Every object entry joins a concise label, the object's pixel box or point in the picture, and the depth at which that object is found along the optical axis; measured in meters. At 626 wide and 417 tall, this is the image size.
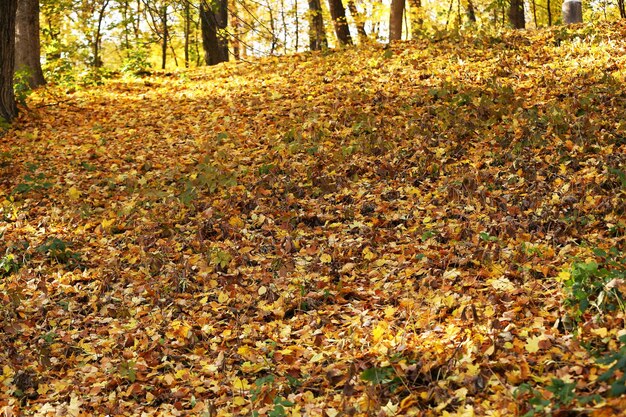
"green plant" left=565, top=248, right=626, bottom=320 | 4.57
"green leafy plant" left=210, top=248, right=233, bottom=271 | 6.95
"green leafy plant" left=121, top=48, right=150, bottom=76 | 15.27
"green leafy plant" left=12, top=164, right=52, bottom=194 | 9.34
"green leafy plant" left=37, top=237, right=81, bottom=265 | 7.58
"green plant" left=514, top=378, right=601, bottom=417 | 3.57
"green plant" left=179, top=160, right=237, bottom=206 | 8.62
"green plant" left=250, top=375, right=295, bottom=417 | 4.37
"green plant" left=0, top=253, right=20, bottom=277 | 7.42
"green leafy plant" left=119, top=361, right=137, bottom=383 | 5.20
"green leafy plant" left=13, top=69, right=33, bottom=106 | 12.54
